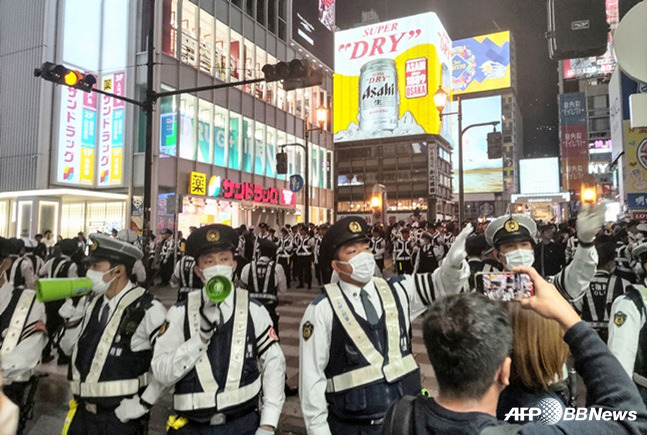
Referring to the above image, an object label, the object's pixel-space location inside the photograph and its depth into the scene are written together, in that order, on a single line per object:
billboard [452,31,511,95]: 90.00
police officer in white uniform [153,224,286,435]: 2.46
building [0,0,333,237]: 20.56
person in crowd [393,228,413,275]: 14.62
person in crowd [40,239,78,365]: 7.02
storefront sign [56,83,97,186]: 20.80
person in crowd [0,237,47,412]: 3.08
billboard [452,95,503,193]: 87.12
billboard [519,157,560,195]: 94.62
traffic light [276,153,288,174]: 18.73
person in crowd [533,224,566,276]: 10.68
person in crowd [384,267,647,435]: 1.32
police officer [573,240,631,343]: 5.64
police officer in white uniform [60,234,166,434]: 2.83
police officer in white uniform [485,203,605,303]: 2.73
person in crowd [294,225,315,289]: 14.84
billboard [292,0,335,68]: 35.38
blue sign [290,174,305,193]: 18.28
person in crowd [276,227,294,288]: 15.52
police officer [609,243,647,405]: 2.67
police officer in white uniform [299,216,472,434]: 2.54
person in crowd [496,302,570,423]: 1.85
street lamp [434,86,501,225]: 15.30
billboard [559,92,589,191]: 66.88
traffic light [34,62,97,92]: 9.41
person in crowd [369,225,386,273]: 14.59
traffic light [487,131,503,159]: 17.41
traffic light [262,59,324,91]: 9.96
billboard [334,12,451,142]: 62.31
